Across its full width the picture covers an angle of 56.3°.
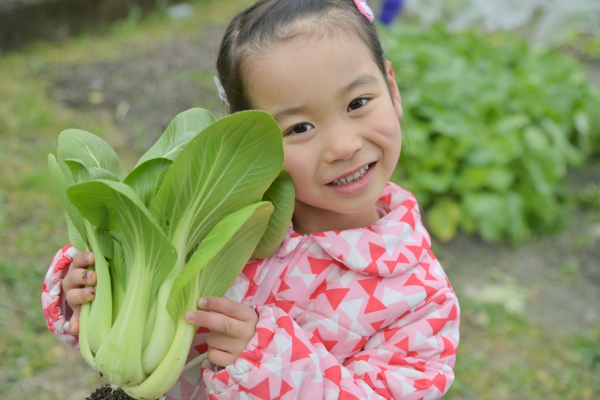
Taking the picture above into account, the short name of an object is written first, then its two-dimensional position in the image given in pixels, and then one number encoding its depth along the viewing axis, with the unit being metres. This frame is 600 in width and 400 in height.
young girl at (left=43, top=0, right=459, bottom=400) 1.45
